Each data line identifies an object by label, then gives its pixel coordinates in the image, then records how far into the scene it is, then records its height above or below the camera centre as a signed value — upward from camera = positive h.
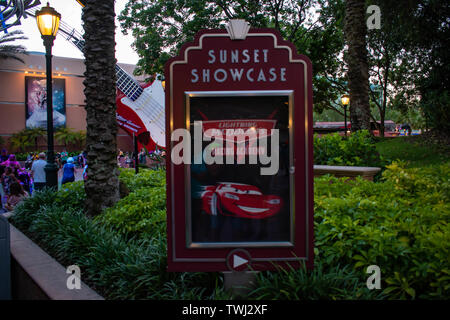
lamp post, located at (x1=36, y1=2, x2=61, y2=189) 8.11 +2.80
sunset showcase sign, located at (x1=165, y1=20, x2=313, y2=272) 2.48 +0.05
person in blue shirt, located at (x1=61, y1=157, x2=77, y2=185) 11.38 -0.36
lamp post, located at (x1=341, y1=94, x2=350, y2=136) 26.29 +4.42
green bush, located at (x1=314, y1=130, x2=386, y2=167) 7.16 +0.15
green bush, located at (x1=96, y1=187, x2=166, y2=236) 4.24 -0.70
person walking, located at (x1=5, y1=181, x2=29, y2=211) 10.24 -0.94
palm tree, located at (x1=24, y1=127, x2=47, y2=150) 33.62 +2.69
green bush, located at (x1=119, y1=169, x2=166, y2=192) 6.95 -0.38
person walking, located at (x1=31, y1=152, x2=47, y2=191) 11.09 -0.42
